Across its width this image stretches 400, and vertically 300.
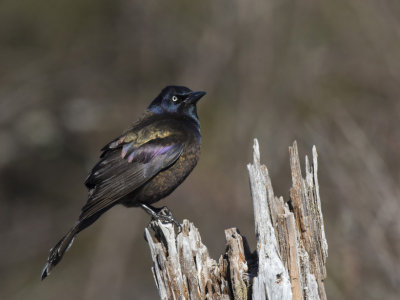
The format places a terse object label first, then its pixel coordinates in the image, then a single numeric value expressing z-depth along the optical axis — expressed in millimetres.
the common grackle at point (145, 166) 9727
